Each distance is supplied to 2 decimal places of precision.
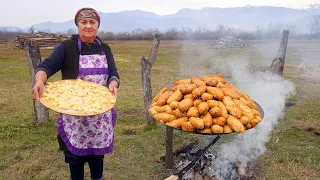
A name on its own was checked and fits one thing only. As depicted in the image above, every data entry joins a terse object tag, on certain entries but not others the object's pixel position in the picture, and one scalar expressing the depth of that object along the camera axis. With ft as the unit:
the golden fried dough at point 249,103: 12.08
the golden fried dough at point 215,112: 10.54
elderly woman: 10.38
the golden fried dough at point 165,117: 10.94
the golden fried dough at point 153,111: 11.72
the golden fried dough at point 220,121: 10.33
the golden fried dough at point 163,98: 12.07
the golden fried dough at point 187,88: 11.74
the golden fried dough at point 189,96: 11.47
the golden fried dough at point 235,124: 10.02
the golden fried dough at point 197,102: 11.06
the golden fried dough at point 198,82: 12.00
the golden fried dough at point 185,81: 12.78
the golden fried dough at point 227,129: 10.15
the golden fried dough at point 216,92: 11.24
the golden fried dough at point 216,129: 10.03
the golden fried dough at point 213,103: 10.84
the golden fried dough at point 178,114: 10.97
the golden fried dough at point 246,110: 10.98
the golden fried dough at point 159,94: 13.04
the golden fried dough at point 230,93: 11.61
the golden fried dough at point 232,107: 10.74
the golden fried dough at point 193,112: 10.59
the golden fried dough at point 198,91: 11.35
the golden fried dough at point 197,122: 10.05
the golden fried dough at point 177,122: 10.57
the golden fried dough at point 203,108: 10.63
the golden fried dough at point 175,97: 11.66
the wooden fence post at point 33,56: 21.02
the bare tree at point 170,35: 175.42
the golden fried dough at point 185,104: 10.96
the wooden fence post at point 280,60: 31.27
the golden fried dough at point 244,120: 10.57
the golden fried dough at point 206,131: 10.09
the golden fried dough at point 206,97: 11.14
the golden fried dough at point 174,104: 11.27
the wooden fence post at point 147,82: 23.44
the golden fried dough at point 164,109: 11.30
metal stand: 15.90
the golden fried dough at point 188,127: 10.20
